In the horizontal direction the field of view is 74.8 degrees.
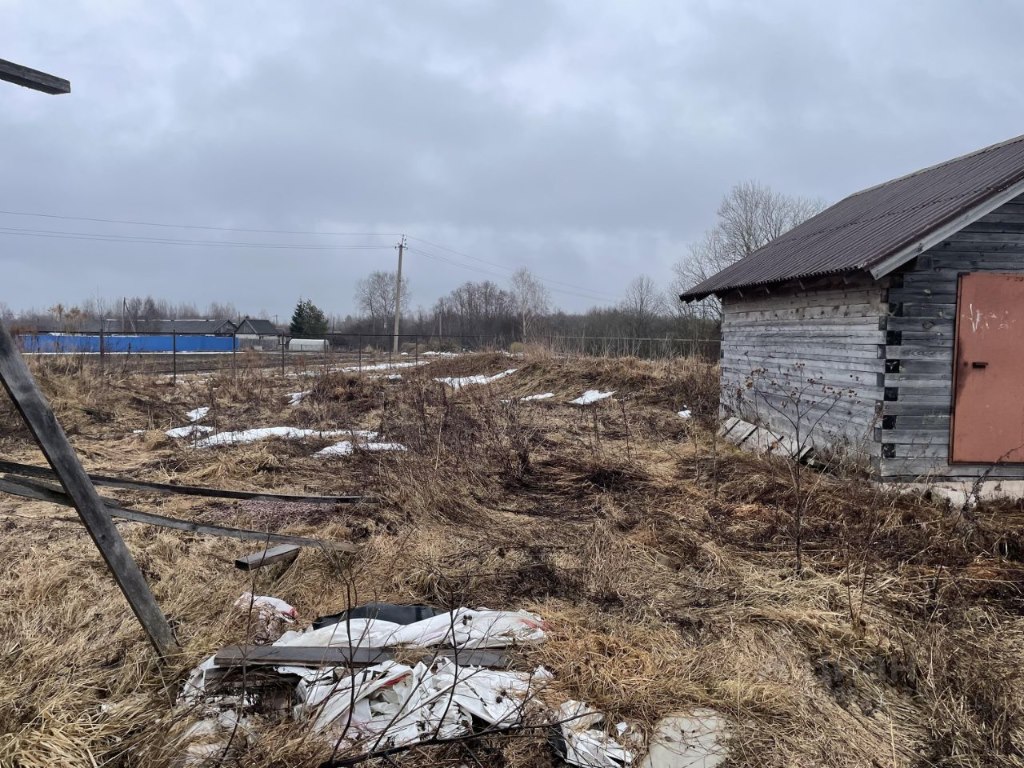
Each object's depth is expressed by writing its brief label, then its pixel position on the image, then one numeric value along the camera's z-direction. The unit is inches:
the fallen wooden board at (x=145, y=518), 99.7
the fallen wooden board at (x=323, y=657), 115.8
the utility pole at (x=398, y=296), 1571.1
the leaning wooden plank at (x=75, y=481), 87.6
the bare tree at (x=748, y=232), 1498.5
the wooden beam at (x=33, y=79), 89.1
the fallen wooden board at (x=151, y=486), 117.5
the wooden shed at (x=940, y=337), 280.1
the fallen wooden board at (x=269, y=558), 167.6
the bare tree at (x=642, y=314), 1349.7
